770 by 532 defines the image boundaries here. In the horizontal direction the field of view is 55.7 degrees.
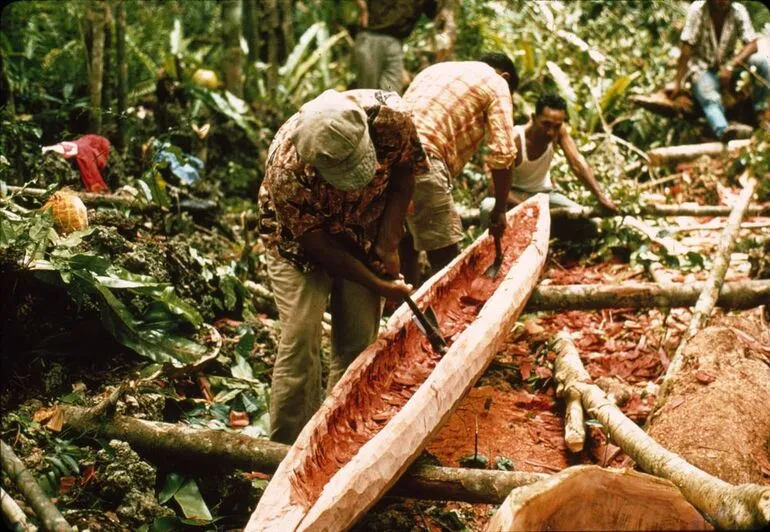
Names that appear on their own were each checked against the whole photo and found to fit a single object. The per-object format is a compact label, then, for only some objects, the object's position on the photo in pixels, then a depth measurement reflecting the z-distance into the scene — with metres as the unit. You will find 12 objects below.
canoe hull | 2.47
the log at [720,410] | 3.05
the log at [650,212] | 6.08
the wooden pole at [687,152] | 7.92
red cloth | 5.12
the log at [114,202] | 4.48
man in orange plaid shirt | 4.56
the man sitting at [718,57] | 7.93
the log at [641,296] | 4.68
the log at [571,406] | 3.70
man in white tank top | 5.36
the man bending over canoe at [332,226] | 2.77
